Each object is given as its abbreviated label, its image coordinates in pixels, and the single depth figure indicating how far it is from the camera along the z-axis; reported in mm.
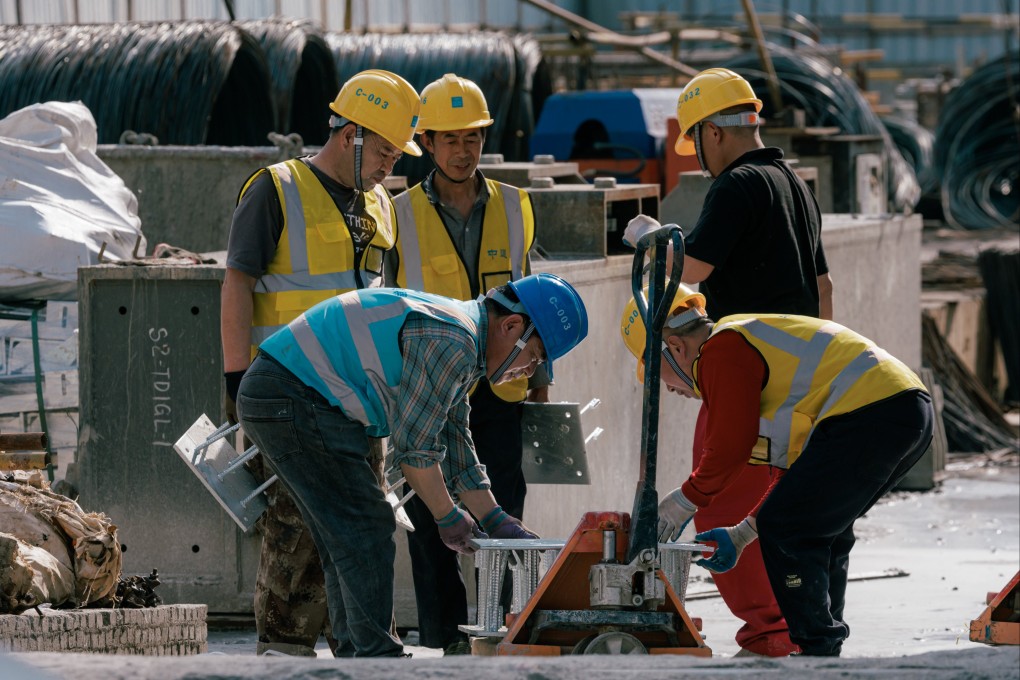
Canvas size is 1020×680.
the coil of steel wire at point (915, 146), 53812
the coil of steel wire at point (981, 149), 48687
